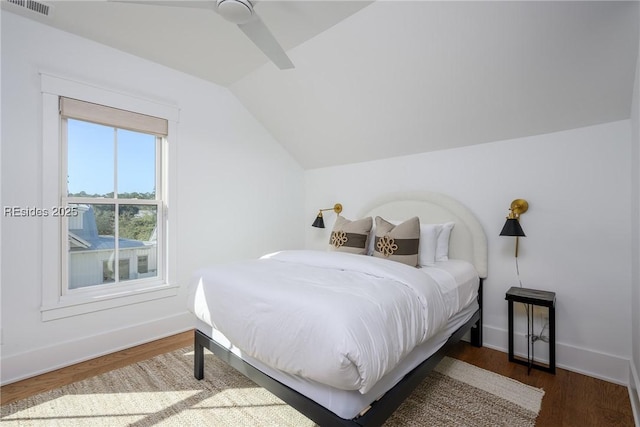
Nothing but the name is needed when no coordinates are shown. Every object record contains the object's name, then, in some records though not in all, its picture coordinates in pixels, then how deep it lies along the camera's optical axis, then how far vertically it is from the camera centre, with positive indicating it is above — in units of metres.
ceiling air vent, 1.97 +1.42
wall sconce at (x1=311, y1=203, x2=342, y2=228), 3.72 -0.02
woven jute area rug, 1.63 -1.14
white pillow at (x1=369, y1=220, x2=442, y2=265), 2.59 -0.26
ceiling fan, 1.50 +1.05
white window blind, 2.31 +0.83
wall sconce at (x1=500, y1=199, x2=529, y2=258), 2.29 -0.04
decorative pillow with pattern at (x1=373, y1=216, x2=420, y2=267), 2.46 -0.25
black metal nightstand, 2.11 -0.75
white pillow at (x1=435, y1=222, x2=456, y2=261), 2.73 -0.28
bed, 1.20 -0.54
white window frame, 2.21 +0.07
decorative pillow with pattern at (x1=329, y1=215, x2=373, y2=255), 2.82 -0.22
